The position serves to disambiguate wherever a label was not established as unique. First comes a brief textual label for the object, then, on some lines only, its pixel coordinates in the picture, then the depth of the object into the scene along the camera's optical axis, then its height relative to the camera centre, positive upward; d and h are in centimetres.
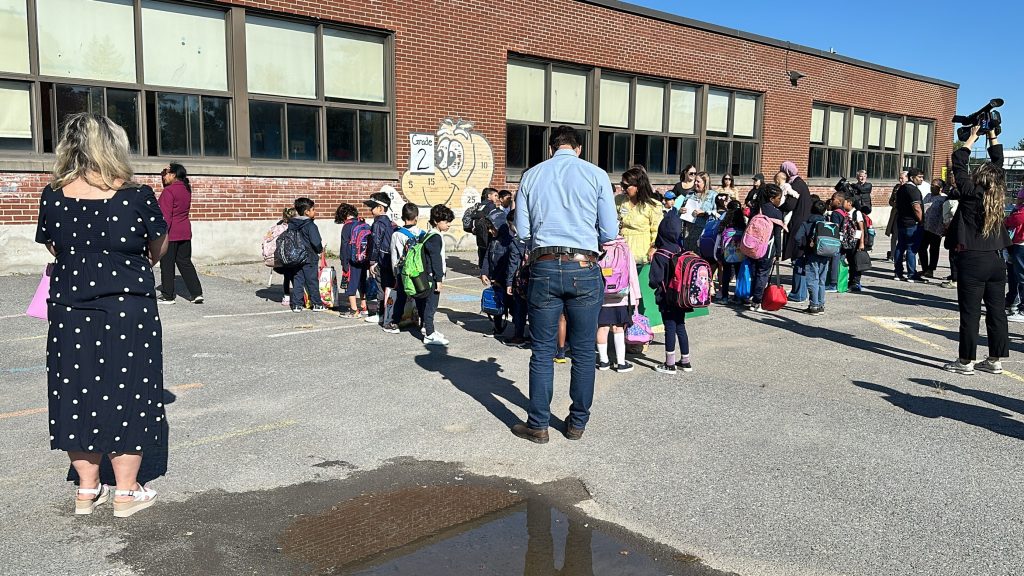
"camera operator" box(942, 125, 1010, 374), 674 -46
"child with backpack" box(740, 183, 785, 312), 999 -61
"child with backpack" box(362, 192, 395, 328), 886 -69
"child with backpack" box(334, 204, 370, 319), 947 -88
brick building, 1203 +173
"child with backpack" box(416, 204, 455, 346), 799 -80
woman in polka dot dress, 369 -50
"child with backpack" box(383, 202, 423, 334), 831 -53
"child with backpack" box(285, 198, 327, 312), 964 -97
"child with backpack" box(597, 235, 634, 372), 679 -85
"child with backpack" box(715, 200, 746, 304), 1060 -63
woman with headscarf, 1044 -19
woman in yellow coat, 778 -33
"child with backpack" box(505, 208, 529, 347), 792 -100
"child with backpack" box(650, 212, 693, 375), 686 -94
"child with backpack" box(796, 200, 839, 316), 1011 -75
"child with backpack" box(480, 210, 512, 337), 818 -78
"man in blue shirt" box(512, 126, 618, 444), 496 -47
